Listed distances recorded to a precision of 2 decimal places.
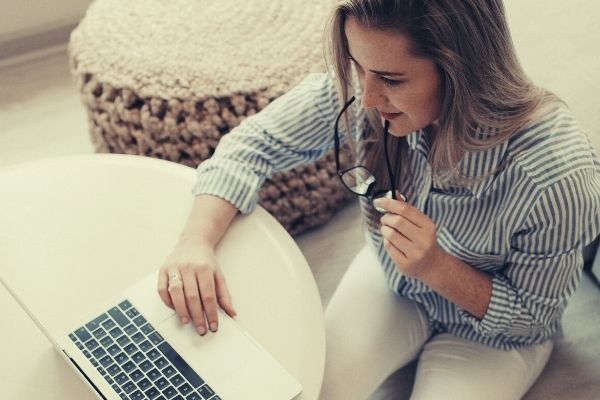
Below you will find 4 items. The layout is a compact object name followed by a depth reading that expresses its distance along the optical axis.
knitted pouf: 1.29
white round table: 0.80
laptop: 0.74
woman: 0.74
